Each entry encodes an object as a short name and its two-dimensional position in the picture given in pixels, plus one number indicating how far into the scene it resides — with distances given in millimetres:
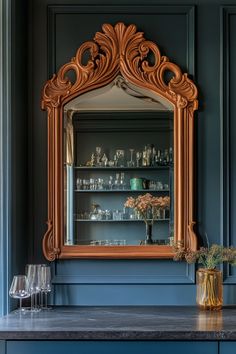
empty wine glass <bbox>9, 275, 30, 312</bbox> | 2281
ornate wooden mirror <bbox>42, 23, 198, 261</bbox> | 2553
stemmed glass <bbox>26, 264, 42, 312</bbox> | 2367
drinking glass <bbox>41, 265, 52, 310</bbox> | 2408
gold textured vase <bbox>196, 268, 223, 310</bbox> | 2391
